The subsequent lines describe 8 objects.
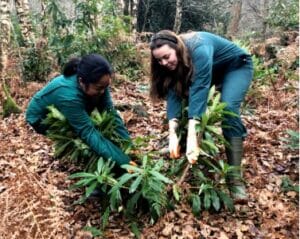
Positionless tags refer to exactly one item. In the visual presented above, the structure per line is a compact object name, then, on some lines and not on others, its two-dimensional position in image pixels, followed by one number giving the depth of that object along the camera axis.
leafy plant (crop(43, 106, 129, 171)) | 2.58
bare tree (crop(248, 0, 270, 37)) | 8.71
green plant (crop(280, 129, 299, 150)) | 2.58
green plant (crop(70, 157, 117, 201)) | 2.31
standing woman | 2.39
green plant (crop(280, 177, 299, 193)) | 2.63
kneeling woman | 2.34
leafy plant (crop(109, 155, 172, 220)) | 2.22
